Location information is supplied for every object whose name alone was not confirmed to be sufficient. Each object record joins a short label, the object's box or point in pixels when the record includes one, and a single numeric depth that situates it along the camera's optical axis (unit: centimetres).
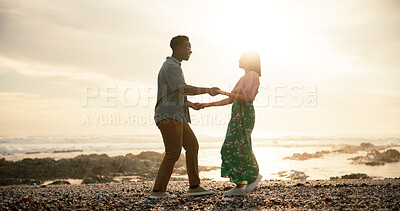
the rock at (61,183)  1218
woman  662
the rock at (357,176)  1109
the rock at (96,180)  1205
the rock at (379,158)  1761
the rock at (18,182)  1263
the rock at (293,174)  1336
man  633
